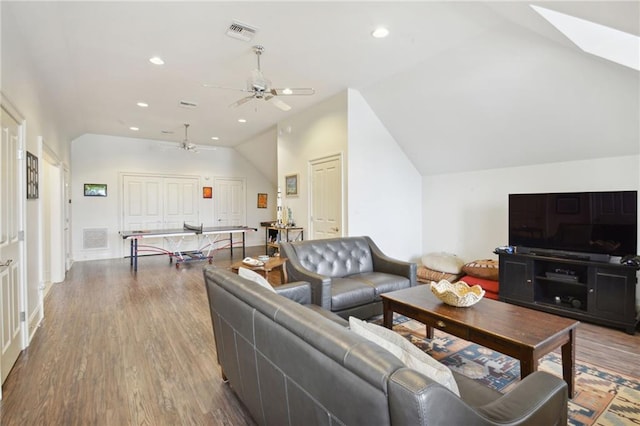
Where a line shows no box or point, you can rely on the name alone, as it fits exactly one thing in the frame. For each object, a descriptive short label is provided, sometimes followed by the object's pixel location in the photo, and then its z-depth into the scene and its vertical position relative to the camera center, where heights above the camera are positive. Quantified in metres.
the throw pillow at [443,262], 4.79 -0.85
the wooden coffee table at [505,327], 1.83 -0.76
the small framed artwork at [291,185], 6.07 +0.46
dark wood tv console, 3.10 -0.88
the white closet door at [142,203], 8.08 +0.15
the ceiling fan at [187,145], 6.93 +1.39
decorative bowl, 2.33 -0.65
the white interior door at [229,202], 9.38 +0.19
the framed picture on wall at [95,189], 7.62 +0.47
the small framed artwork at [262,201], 10.09 +0.23
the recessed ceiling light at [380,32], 3.11 +1.75
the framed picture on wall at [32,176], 3.06 +0.33
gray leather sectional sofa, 0.83 -0.56
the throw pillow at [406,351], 0.99 -0.49
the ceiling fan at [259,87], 3.26 +1.29
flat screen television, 3.26 -0.18
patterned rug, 1.91 -1.23
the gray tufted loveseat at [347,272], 2.95 -0.70
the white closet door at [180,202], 8.62 +0.18
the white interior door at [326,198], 5.02 +0.17
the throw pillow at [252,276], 2.04 -0.45
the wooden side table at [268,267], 3.59 -0.69
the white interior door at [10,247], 2.35 -0.30
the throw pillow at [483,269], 4.33 -0.86
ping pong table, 6.48 -0.90
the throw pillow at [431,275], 4.75 -1.03
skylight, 2.49 +1.40
